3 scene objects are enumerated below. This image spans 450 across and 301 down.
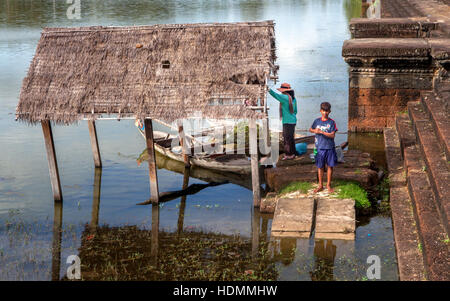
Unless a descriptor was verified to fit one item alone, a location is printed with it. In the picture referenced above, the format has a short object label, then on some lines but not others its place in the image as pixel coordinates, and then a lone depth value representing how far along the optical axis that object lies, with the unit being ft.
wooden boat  39.14
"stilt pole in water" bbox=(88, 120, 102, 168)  39.27
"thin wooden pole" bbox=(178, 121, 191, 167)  40.81
